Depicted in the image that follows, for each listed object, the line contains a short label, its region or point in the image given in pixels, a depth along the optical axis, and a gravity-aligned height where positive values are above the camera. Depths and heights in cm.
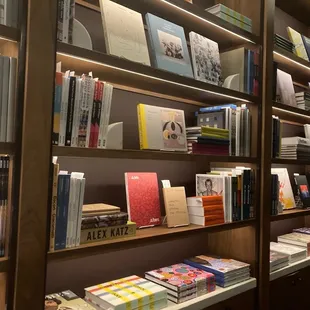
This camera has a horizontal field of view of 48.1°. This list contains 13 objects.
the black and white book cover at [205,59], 187 +63
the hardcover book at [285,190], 260 -13
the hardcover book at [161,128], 168 +21
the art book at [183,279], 169 -54
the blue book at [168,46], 169 +63
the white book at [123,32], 150 +62
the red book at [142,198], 175 -15
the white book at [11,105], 114 +20
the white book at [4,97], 113 +23
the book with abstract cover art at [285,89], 244 +60
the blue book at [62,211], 126 -16
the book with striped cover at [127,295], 146 -55
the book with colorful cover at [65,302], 142 -56
